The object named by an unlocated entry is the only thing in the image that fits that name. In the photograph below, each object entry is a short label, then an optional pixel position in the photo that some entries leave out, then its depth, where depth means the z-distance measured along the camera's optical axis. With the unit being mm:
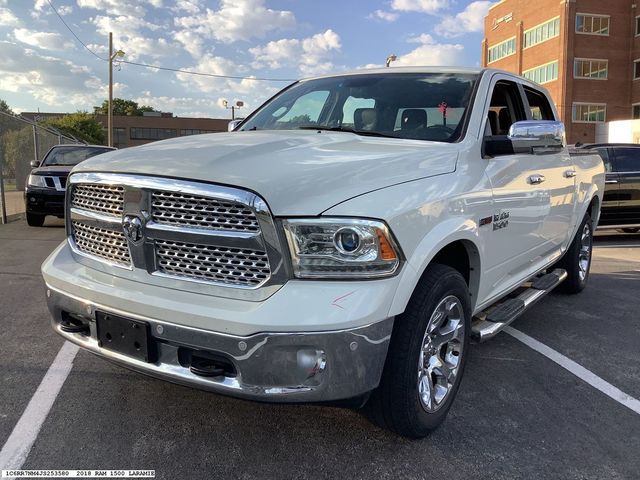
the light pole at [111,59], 31731
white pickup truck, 2174
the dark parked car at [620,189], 9445
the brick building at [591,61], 41719
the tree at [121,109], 100312
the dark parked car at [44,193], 10141
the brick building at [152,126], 81419
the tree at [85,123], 73500
